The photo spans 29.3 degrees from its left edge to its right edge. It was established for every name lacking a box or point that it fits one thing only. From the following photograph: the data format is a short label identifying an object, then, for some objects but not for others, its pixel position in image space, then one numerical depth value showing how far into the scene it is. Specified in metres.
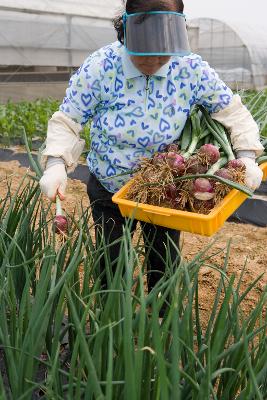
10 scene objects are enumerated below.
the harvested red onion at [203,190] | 1.35
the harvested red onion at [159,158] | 1.44
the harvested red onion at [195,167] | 1.43
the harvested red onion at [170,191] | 1.40
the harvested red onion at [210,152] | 1.46
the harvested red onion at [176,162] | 1.41
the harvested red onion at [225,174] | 1.39
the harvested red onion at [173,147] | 1.51
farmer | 1.48
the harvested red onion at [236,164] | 1.44
